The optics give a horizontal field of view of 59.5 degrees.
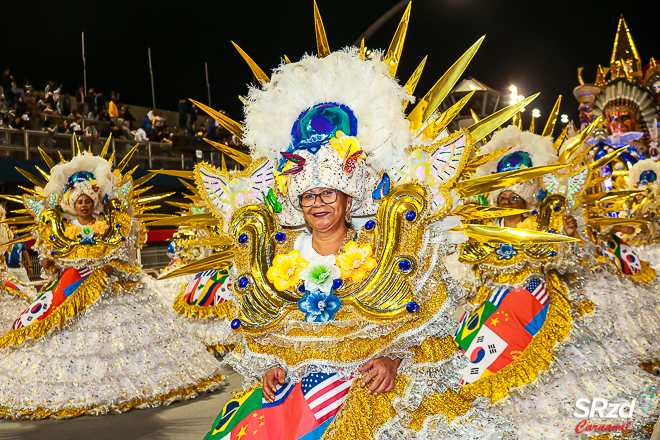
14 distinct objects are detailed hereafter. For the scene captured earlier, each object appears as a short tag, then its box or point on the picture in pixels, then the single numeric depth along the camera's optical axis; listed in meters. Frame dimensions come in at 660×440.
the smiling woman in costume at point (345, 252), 2.36
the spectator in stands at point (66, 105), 13.33
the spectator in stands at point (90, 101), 14.52
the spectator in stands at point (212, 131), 15.47
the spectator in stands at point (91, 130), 12.61
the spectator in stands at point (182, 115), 16.20
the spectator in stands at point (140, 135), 13.77
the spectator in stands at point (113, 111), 14.11
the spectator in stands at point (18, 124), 11.49
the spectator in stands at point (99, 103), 13.89
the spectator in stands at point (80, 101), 14.12
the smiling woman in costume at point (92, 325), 5.21
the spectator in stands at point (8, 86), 12.18
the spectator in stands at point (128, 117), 14.46
